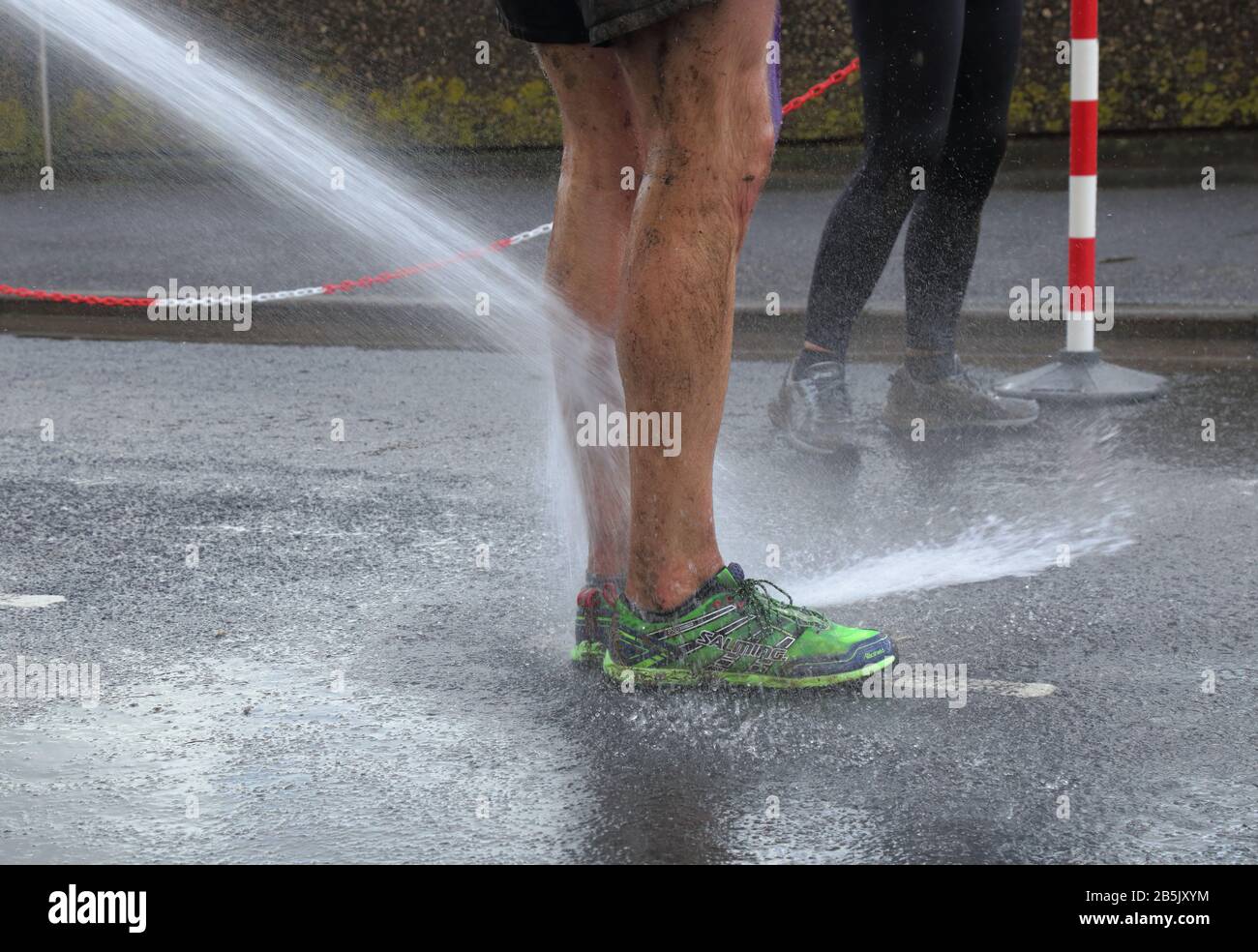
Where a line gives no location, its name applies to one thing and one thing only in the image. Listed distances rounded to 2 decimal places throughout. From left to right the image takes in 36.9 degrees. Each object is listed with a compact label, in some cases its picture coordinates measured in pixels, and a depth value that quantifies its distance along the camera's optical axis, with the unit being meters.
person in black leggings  5.05
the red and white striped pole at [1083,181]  6.40
